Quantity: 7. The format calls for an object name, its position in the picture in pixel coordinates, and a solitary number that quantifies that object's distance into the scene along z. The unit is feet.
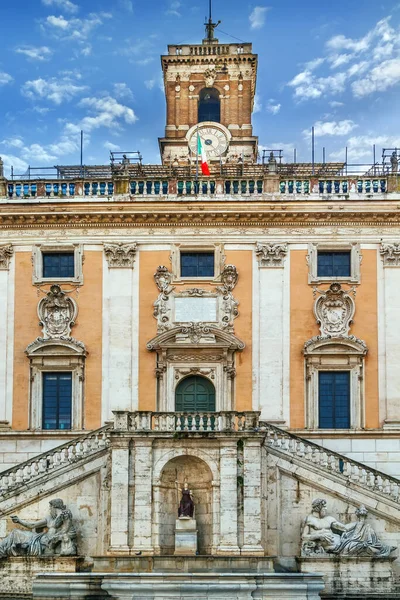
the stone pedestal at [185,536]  109.29
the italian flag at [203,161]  140.05
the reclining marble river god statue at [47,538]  110.63
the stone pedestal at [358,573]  109.09
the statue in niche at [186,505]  111.34
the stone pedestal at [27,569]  109.40
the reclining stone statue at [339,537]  110.22
